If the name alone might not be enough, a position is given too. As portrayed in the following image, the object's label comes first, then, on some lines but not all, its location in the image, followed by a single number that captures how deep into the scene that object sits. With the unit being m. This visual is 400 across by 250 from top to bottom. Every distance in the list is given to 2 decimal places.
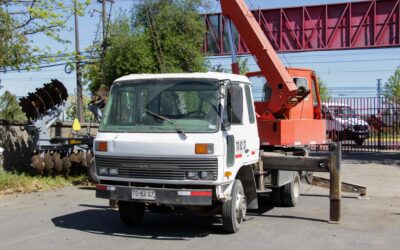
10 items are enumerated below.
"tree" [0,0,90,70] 14.41
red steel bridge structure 25.44
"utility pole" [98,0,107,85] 22.50
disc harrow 15.33
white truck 7.80
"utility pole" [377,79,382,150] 26.47
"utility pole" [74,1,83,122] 32.44
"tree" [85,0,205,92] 20.75
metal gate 26.77
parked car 28.05
